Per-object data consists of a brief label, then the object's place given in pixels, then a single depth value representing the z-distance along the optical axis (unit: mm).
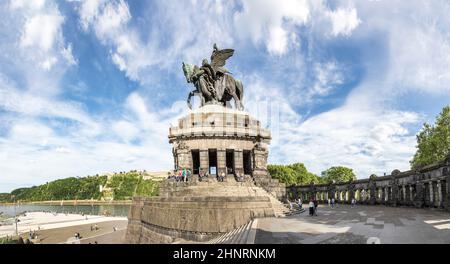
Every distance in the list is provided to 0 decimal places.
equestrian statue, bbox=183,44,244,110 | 33531
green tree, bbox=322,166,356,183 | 75938
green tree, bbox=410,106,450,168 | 39031
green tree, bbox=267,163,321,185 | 68000
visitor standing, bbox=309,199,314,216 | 19328
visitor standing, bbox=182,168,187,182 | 26516
